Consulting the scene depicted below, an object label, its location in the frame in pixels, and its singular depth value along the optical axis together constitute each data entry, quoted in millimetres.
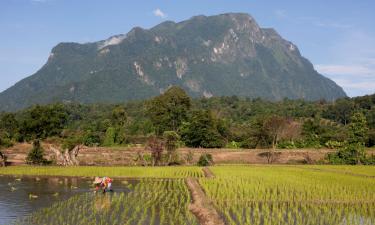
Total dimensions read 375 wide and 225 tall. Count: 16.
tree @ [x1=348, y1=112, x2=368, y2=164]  41469
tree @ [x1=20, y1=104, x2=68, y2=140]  49031
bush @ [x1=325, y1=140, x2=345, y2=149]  47959
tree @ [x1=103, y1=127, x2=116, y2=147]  56669
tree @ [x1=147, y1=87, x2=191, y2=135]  68188
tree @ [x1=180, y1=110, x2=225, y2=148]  53219
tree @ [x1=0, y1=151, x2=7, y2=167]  36969
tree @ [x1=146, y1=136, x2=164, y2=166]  39031
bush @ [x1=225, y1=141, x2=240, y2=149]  55881
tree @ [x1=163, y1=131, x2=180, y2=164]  40656
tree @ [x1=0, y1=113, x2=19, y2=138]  70044
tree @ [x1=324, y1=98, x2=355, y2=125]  89875
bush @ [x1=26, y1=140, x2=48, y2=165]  38684
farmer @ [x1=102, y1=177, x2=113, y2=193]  22078
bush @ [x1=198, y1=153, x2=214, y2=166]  39875
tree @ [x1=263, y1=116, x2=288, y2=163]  51253
